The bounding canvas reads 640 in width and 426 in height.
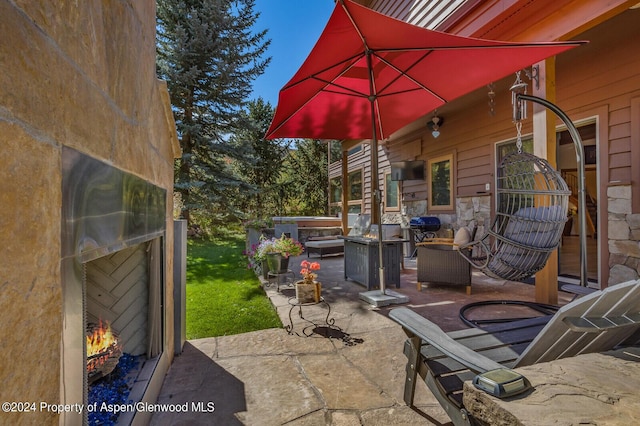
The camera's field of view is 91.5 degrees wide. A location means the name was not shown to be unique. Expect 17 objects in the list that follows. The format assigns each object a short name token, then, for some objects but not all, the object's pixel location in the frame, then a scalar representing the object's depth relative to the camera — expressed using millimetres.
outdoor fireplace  788
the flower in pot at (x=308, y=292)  3312
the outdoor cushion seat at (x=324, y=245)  6430
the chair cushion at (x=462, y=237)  3900
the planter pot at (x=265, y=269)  4481
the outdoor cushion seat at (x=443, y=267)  3842
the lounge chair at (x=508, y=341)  1053
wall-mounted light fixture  6464
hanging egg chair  2662
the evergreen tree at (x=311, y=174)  16141
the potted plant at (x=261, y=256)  4242
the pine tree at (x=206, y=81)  9250
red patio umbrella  2568
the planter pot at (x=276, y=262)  4055
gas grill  6641
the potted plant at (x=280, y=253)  4074
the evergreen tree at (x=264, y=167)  13922
